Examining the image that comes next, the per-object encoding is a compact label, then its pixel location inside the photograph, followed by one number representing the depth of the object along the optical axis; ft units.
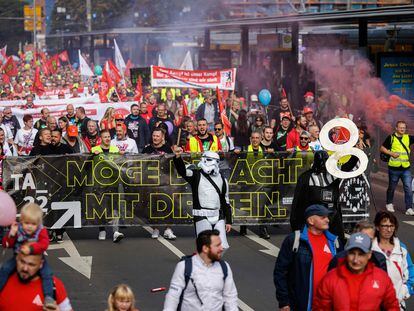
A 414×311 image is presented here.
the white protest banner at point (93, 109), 86.63
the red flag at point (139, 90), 94.53
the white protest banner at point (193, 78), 86.38
